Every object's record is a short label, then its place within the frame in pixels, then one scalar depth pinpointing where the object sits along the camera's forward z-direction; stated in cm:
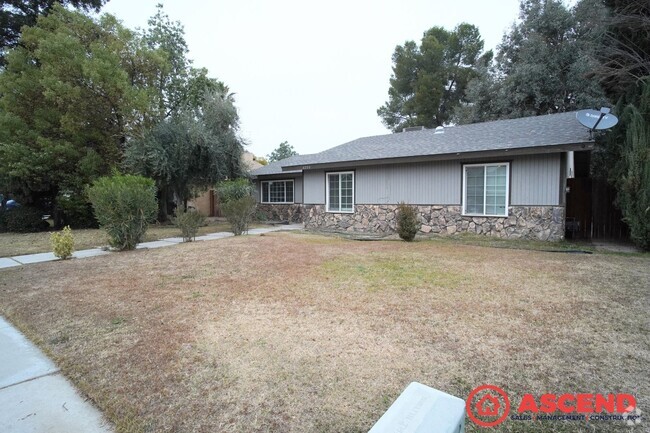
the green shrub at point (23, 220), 1311
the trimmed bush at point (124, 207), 766
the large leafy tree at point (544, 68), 1422
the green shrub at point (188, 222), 946
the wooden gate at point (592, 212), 1066
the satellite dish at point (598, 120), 771
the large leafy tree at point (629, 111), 755
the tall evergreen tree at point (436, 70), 2345
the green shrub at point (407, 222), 917
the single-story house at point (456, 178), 886
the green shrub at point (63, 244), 716
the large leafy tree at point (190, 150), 1314
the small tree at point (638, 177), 741
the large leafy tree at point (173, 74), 1623
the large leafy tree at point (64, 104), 1224
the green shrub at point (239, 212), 1049
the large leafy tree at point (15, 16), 1488
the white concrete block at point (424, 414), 123
